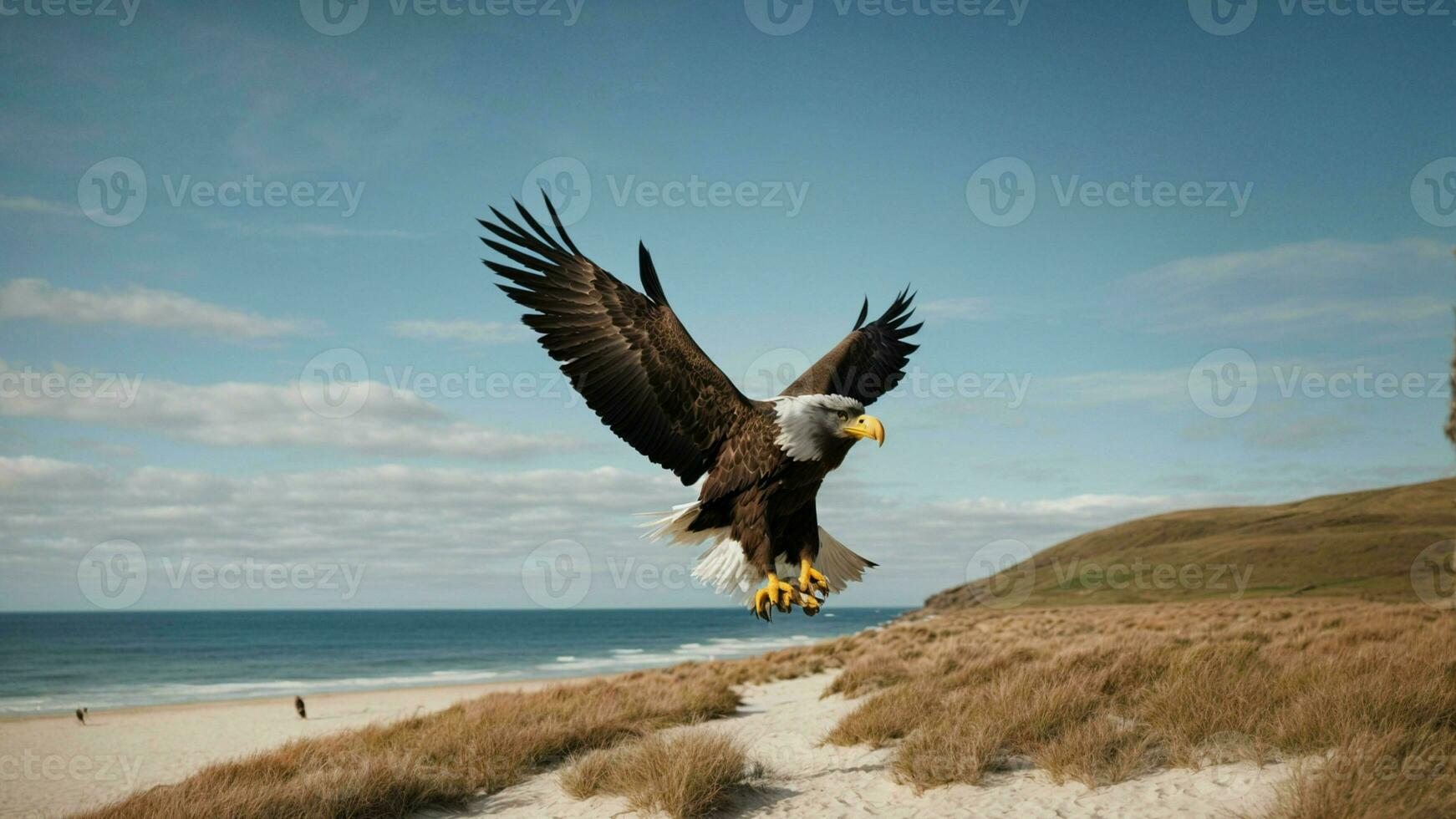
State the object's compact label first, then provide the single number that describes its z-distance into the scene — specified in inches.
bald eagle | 134.7
